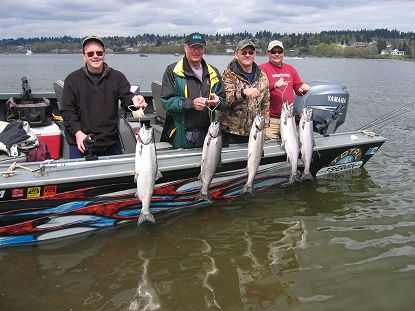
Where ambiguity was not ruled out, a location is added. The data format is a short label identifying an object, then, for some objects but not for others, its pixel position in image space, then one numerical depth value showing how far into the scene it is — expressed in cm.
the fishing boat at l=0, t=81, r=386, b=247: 380
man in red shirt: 506
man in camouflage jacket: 452
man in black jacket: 383
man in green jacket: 409
